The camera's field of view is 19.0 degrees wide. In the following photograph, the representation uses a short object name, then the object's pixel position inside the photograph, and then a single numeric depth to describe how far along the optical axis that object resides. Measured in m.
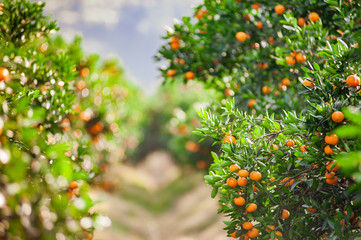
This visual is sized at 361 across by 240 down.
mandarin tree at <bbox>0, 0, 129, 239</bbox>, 5.19
